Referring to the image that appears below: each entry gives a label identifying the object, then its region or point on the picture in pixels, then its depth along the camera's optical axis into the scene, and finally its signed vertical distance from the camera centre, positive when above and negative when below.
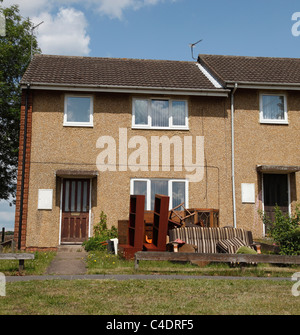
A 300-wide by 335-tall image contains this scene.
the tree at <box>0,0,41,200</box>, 21.98 +6.98
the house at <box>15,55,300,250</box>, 15.07 +2.80
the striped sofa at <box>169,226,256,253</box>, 12.07 -0.44
